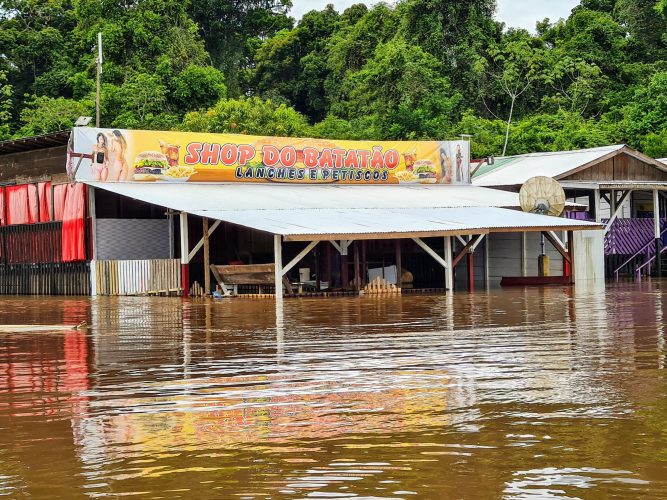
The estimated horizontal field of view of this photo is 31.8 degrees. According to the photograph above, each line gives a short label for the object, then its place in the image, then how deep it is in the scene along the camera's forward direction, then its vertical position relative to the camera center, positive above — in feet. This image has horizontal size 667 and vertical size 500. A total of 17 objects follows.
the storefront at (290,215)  92.12 +4.78
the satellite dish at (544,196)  107.24 +6.29
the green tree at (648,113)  156.76 +20.27
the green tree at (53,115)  158.40 +22.53
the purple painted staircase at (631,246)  120.16 +1.60
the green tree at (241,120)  146.30 +19.48
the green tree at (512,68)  175.22 +29.94
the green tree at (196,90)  162.91 +25.88
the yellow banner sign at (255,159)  99.96 +10.65
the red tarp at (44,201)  105.40 +7.15
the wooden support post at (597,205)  118.52 +5.89
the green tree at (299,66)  207.92 +37.02
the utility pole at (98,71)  122.93 +21.79
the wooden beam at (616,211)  118.77 +5.29
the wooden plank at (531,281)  106.83 -1.44
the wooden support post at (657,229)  120.57 +3.37
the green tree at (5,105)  161.93 +25.91
